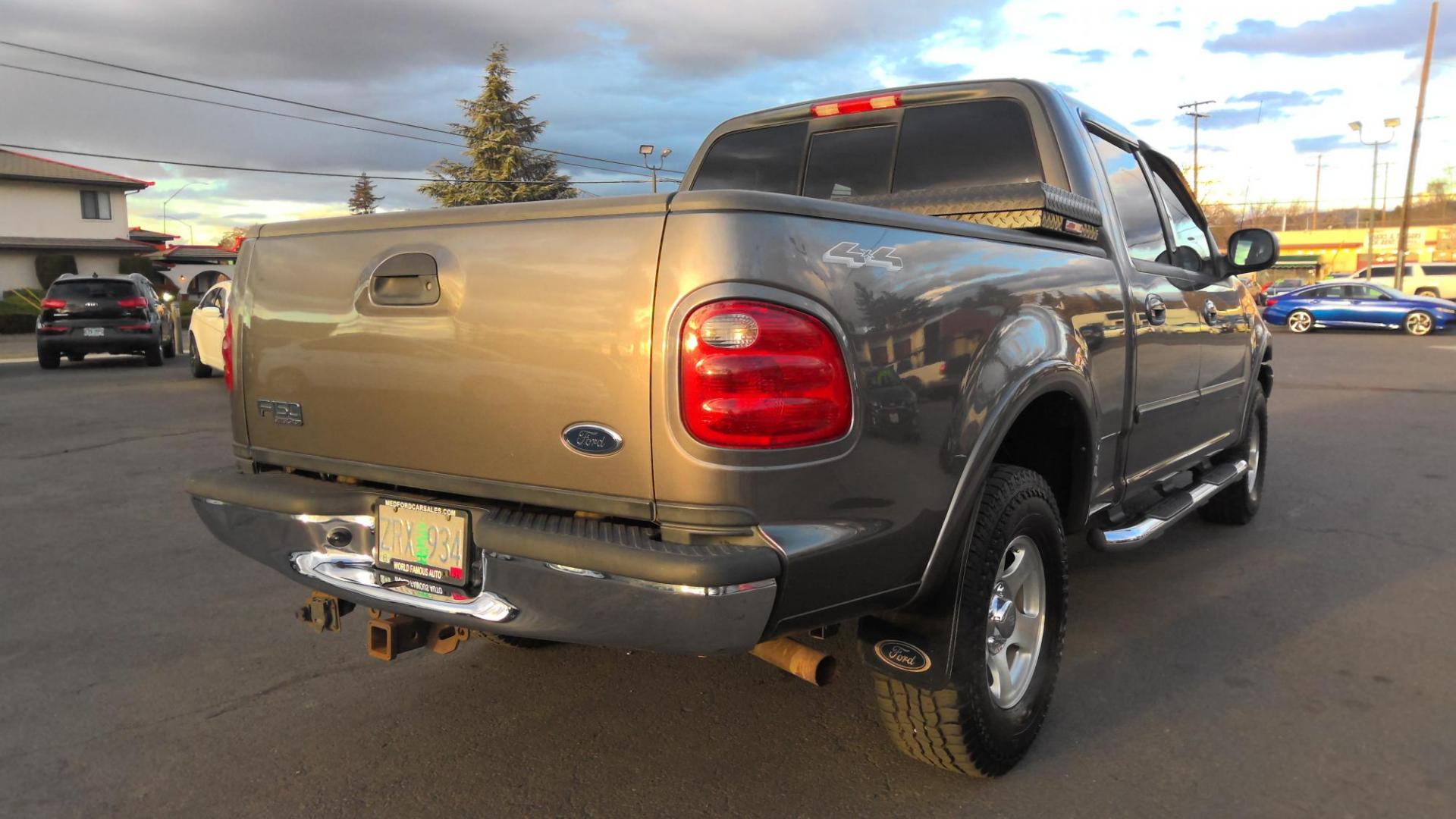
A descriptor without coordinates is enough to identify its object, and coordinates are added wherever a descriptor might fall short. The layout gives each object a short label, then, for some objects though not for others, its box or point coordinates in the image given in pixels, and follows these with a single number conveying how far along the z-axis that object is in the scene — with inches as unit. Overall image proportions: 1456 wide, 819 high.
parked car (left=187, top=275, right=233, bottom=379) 517.3
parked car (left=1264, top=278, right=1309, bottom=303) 1204.7
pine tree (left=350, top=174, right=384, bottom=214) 3373.5
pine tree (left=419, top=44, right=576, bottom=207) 1707.7
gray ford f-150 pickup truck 87.0
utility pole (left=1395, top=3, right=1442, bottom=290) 1310.3
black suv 674.8
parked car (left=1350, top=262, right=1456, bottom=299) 1445.6
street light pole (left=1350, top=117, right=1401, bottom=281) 1552.7
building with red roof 1653.5
